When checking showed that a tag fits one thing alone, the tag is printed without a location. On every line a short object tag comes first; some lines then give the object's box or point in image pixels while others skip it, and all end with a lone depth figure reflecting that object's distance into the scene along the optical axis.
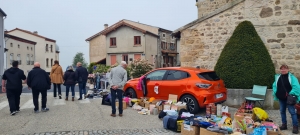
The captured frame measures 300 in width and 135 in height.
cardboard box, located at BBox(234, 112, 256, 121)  6.70
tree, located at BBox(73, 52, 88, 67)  71.82
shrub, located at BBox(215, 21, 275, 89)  9.87
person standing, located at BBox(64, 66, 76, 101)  11.55
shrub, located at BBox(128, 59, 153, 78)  18.20
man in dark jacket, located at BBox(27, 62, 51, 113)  8.59
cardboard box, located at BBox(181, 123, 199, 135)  6.05
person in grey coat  8.05
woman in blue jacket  6.35
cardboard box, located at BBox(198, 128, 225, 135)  5.62
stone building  10.30
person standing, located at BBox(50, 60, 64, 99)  11.97
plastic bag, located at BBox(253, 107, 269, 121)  6.94
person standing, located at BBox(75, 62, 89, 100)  11.73
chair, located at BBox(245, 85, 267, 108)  9.20
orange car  8.40
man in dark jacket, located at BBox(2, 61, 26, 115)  8.45
